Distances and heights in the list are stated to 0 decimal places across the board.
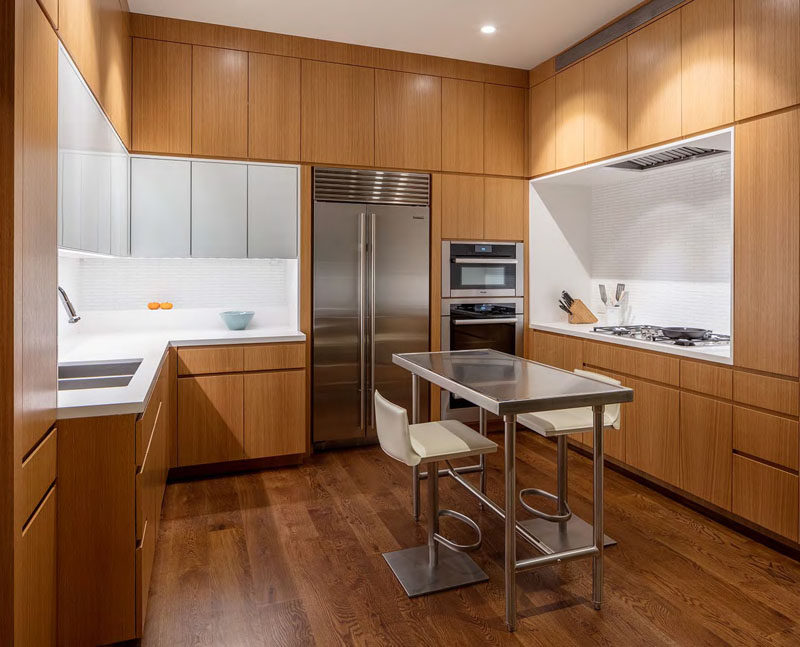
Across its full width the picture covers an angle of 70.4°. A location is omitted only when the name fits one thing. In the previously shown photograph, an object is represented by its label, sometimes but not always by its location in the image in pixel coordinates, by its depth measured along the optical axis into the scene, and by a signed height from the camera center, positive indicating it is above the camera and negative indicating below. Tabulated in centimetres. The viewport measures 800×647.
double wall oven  449 +17
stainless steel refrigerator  412 +21
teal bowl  403 +0
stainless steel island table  205 -29
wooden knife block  456 +5
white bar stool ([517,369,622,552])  254 -85
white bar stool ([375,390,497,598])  223 -67
